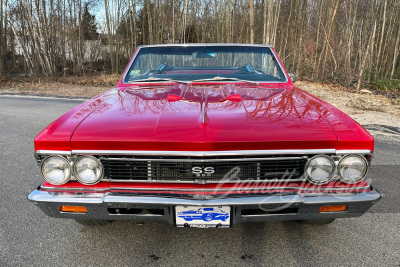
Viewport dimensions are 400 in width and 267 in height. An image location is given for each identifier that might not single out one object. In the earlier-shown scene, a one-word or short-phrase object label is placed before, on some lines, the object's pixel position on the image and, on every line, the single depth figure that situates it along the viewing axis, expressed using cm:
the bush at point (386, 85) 1281
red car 187
